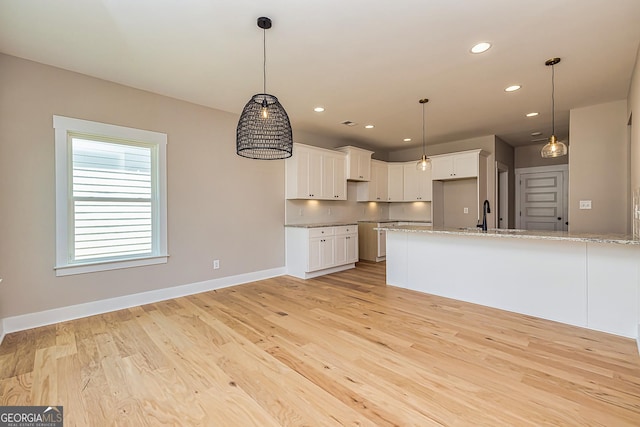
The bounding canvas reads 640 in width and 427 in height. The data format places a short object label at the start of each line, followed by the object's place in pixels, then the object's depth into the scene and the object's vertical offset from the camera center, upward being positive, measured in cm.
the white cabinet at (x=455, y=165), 571 +93
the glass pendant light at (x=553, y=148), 307 +68
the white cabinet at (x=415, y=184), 662 +64
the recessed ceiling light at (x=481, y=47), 267 +152
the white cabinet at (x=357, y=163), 600 +103
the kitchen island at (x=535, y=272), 269 -68
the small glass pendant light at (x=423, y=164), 440 +71
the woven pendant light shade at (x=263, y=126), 229 +69
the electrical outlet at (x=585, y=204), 429 +9
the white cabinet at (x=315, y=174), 517 +71
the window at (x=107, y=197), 313 +20
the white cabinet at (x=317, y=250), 498 -67
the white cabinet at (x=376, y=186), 669 +60
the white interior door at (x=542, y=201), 657 +21
